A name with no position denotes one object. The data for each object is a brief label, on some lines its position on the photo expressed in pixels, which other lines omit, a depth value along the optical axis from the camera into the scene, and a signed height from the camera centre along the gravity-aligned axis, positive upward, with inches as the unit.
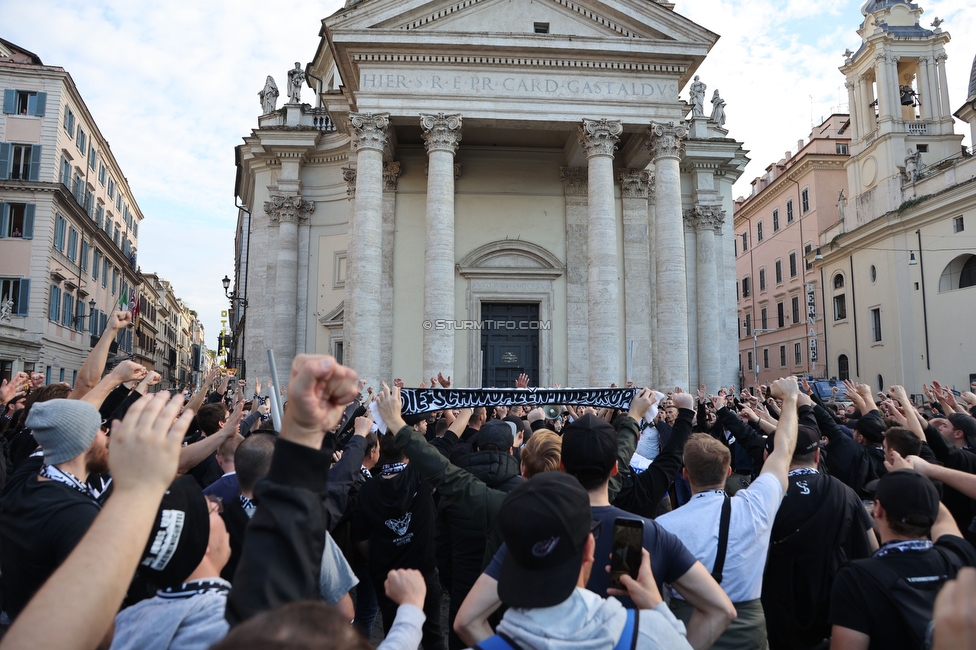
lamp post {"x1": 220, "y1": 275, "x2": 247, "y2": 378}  1759.2 +153.0
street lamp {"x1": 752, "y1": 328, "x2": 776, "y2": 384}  1933.6 +143.9
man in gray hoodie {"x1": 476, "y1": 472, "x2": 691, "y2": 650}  80.0 -24.5
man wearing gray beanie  100.6 -18.7
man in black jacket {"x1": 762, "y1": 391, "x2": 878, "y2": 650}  162.1 -39.5
